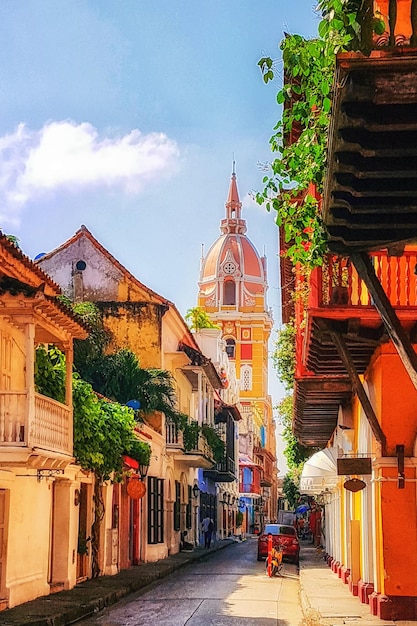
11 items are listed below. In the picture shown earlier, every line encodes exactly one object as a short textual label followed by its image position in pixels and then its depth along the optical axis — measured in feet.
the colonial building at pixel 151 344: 97.96
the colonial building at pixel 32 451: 45.52
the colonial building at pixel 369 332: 16.46
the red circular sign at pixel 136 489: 79.92
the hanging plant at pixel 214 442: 119.13
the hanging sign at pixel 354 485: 50.29
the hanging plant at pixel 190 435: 107.04
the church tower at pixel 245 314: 284.00
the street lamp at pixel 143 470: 87.61
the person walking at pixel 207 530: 128.77
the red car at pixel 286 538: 98.48
